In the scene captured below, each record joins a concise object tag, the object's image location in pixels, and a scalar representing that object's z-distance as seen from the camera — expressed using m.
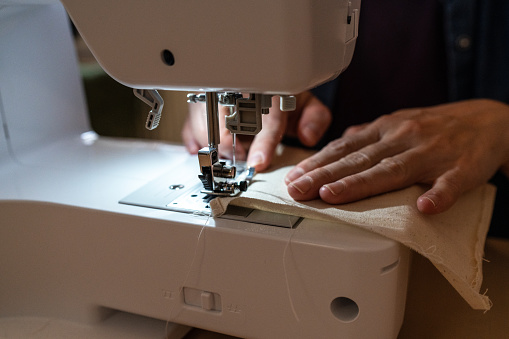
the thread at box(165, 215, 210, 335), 0.29
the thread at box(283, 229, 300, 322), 0.28
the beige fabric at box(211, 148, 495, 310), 0.28
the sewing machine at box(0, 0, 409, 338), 0.27
